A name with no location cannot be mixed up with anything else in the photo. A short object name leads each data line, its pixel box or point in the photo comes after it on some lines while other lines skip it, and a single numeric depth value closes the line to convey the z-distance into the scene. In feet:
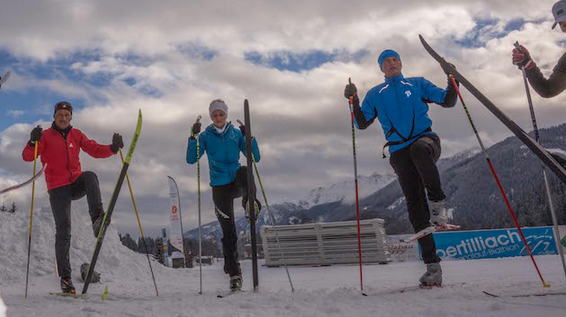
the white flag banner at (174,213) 60.44
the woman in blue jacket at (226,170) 17.63
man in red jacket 17.22
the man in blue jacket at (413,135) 14.65
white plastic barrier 51.13
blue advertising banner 51.88
